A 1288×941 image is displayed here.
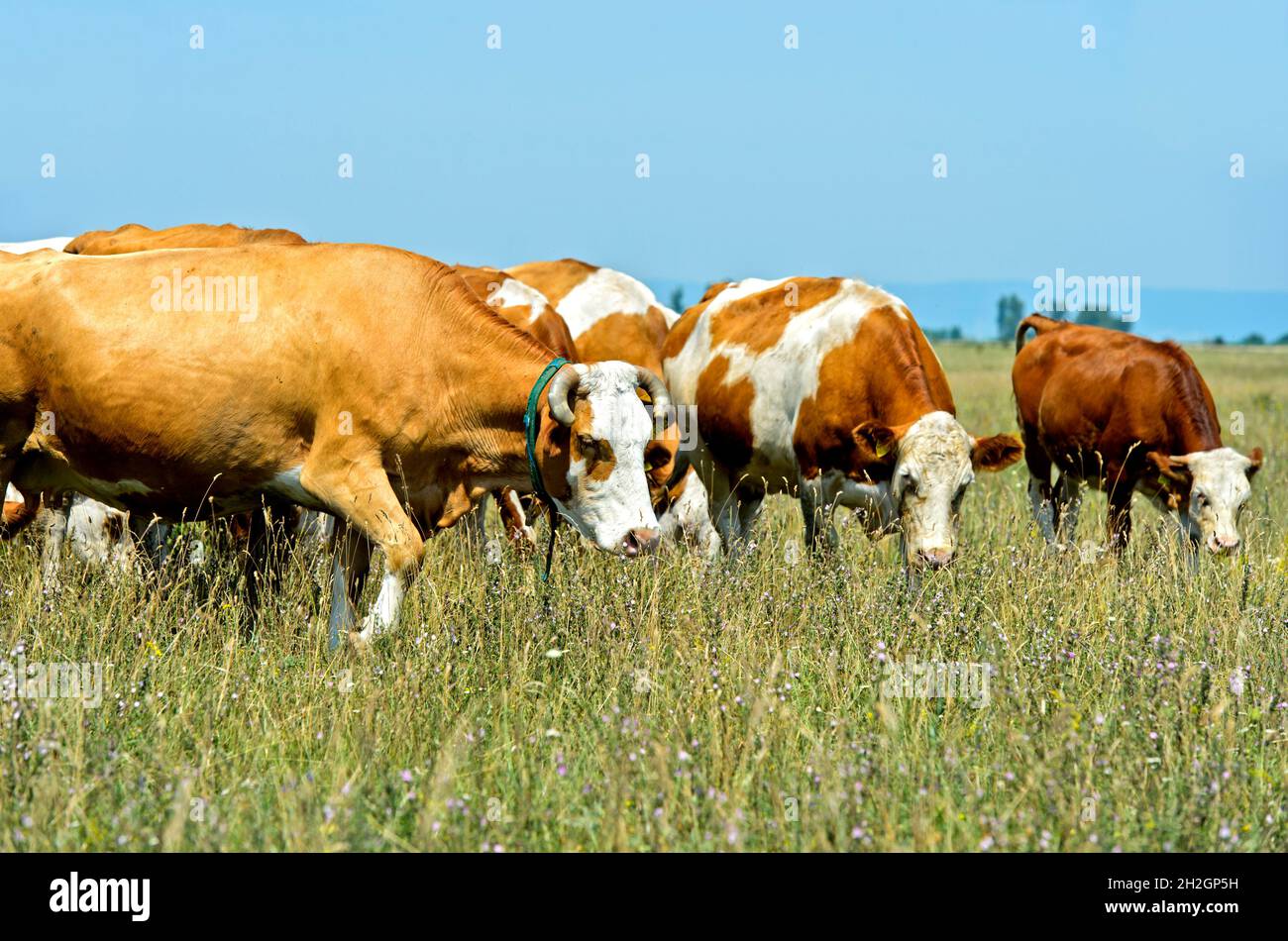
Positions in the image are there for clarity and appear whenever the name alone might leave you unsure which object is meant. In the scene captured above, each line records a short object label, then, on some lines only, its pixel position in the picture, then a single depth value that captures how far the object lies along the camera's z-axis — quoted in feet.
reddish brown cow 32.86
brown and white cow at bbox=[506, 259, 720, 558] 36.52
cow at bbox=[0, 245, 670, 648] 22.40
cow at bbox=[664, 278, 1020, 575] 28.25
